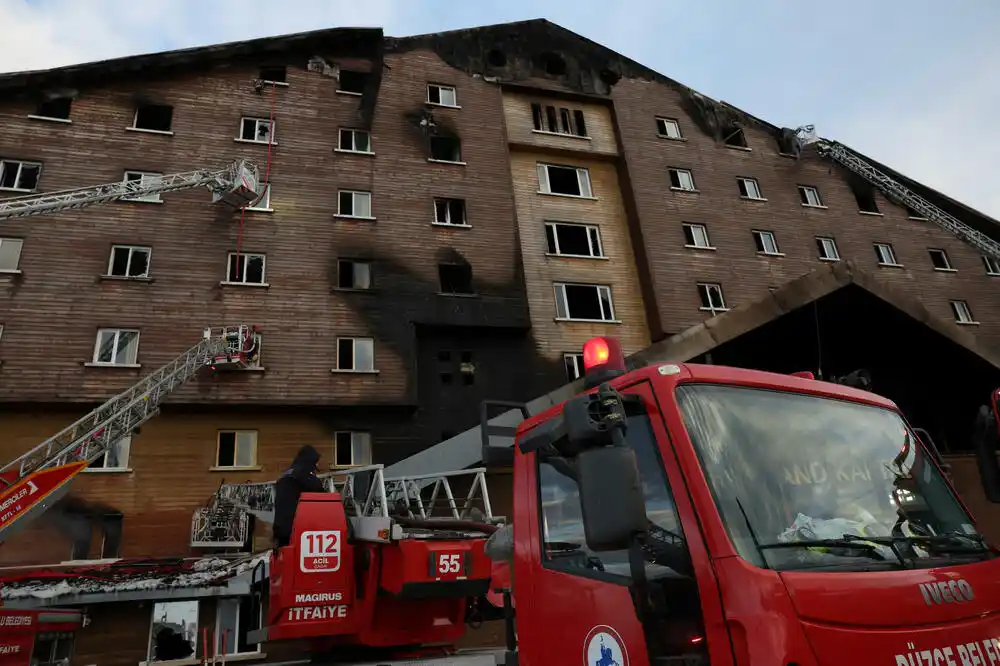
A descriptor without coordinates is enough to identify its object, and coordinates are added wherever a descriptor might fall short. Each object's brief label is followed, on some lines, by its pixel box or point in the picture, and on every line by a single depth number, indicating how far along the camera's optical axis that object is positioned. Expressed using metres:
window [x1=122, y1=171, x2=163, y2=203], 18.58
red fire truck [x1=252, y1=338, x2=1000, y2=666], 2.46
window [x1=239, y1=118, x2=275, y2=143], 22.38
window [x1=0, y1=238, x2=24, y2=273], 18.05
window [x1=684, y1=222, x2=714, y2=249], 26.16
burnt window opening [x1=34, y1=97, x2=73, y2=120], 20.81
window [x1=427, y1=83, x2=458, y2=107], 25.86
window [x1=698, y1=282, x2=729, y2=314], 24.61
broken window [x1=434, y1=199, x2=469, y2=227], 23.23
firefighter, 7.05
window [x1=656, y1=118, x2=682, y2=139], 28.89
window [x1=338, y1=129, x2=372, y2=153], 23.48
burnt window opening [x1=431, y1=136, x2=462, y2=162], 24.83
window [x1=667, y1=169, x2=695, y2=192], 27.52
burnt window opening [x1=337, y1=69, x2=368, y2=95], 24.73
